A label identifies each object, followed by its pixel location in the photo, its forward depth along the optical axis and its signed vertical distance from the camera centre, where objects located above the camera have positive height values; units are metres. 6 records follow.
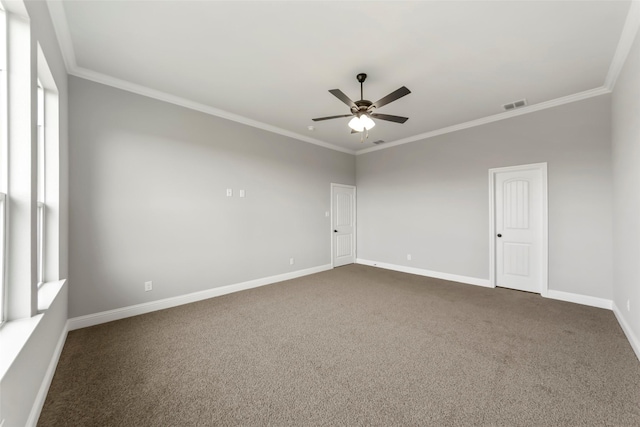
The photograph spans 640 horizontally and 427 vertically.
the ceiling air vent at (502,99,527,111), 3.70 +1.60
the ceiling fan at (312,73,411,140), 2.75 +1.13
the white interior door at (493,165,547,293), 3.95 -0.27
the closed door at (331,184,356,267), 5.92 -0.28
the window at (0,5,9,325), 1.45 +0.35
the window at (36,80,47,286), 2.31 +0.33
